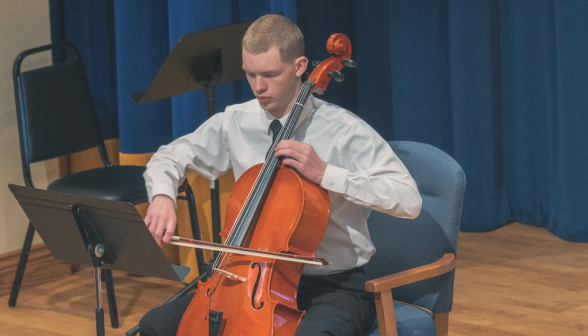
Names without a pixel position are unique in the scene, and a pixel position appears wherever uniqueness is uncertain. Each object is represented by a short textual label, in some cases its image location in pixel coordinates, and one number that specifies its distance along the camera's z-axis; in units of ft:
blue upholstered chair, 37.11
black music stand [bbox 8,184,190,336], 36.31
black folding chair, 41.79
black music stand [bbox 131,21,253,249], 39.50
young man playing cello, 36.50
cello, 36.08
